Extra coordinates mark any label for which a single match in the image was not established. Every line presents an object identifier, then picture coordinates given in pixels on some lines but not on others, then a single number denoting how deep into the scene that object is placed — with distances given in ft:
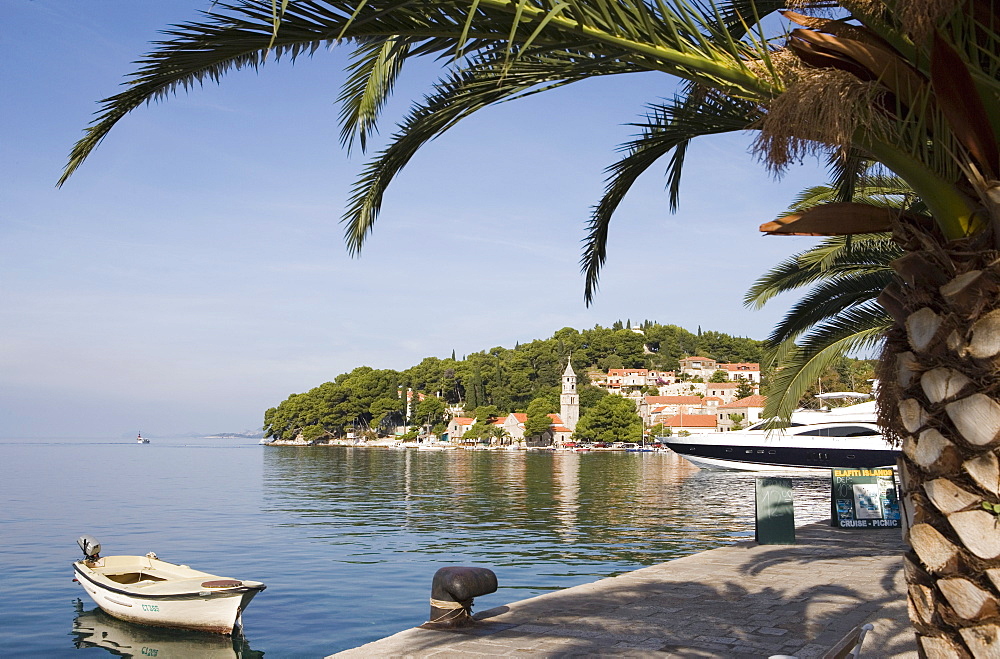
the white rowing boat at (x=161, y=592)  37.81
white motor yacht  123.54
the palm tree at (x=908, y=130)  9.12
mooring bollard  23.95
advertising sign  46.34
